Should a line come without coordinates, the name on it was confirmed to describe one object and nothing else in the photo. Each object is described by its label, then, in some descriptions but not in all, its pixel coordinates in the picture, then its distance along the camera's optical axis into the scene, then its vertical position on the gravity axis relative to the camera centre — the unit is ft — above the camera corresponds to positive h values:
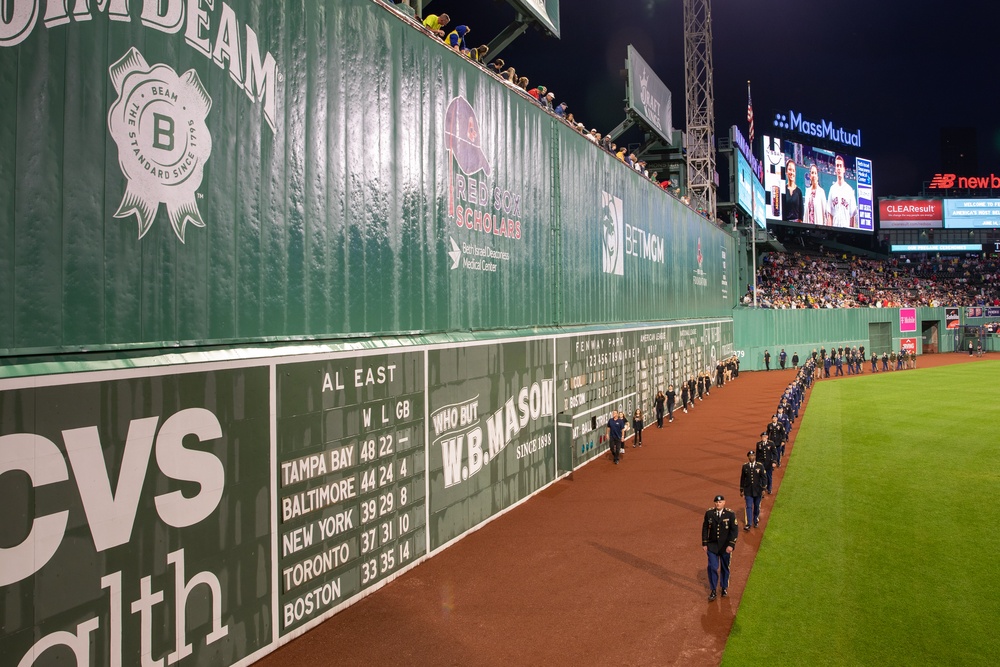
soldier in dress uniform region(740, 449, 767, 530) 39.55 -8.78
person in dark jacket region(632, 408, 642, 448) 67.82 -9.16
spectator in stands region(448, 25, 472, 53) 43.78 +20.22
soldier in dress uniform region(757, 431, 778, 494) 45.61 -8.51
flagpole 167.53 +29.57
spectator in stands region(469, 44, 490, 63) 47.10 +20.61
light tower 151.94 +50.87
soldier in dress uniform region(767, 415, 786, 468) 52.80 -8.06
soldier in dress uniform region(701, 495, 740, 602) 29.96 -9.17
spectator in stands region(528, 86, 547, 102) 56.55 +21.41
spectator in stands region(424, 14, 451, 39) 42.30 +20.13
